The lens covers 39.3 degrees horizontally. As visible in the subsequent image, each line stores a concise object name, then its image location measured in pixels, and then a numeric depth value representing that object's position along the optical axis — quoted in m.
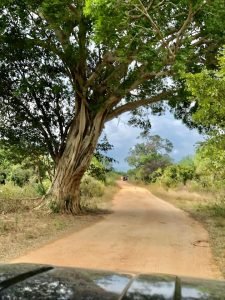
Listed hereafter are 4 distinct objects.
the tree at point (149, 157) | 42.26
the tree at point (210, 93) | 6.79
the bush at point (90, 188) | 18.57
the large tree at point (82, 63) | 7.58
